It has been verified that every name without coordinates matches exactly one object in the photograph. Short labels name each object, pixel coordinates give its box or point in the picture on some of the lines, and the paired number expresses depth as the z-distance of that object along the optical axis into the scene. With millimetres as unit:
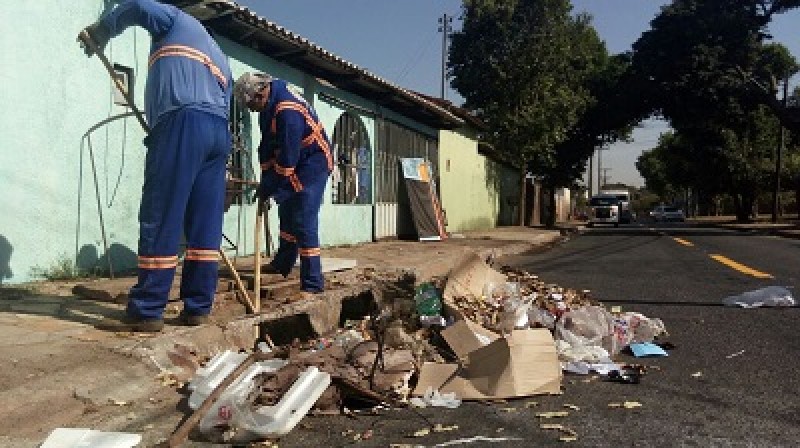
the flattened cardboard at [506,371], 3590
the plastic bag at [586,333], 4473
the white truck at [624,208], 39344
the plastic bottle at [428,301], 5145
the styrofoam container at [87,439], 2619
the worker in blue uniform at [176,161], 3760
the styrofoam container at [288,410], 2871
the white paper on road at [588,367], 4138
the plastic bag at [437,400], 3492
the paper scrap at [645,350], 4645
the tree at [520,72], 24422
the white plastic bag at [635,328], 4895
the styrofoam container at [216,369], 3213
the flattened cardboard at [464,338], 4129
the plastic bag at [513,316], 4816
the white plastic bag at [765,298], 6480
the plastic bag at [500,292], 5542
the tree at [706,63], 25688
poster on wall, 14312
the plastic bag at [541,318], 4957
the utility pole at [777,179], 32106
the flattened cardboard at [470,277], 5285
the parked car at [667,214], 48091
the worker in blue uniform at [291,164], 4887
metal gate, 13227
